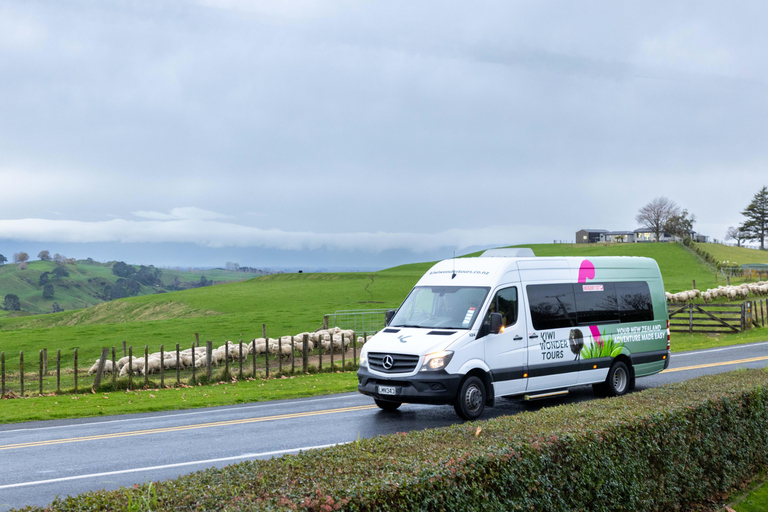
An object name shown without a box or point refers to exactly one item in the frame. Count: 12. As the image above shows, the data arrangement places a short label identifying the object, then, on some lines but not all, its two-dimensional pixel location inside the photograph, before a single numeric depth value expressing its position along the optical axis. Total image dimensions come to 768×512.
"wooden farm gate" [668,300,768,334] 34.56
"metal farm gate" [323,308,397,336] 36.62
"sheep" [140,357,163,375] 24.93
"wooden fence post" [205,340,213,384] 20.48
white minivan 11.32
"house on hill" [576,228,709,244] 145.25
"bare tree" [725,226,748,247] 152.62
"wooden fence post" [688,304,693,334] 34.59
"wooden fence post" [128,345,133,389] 19.42
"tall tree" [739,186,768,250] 148.50
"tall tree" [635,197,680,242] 139.75
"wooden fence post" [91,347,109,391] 18.78
